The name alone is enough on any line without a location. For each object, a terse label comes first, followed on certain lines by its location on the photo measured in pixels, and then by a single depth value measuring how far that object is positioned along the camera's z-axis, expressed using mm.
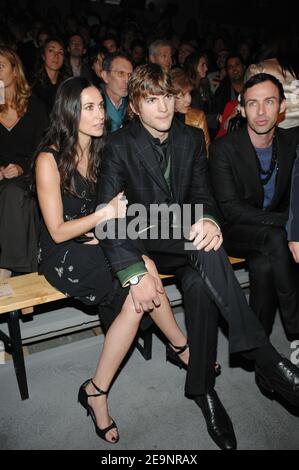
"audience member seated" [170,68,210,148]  3266
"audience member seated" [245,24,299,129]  3039
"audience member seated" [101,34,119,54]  5730
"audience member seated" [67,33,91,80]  5527
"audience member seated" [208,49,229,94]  6023
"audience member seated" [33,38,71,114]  3965
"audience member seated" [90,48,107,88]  4602
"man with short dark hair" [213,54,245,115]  5160
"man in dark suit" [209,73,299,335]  2225
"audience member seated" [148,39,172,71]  4172
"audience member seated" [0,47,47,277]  2502
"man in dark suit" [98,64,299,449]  1903
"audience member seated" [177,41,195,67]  6332
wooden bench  2060
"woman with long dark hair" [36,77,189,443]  1936
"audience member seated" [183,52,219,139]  4477
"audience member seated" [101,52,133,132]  3543
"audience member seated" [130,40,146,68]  6480
